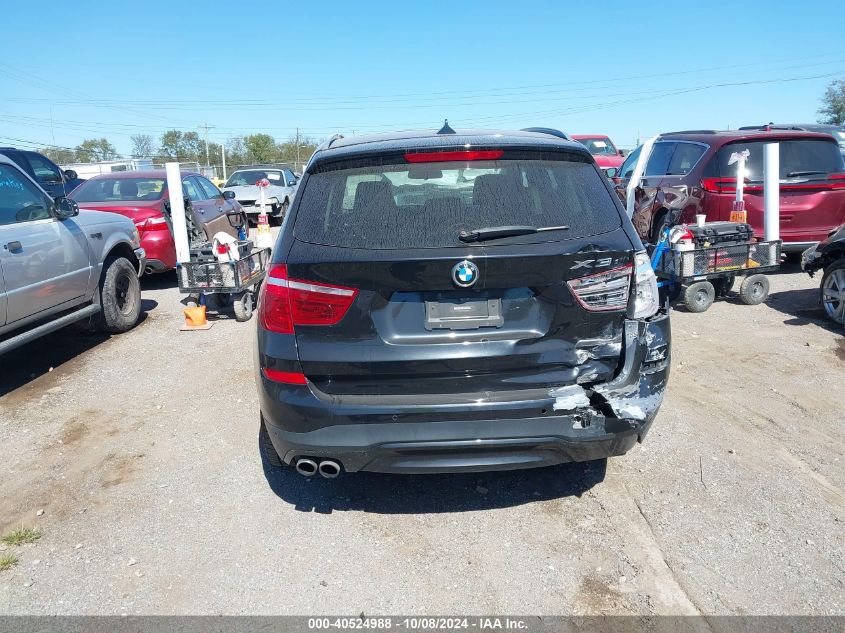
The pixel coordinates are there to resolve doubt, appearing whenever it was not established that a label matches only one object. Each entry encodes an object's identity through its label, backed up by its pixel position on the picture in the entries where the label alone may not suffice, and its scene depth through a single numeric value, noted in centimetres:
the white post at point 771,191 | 761
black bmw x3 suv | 288
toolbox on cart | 716
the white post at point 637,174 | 859
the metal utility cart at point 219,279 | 734
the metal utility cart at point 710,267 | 708
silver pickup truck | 542
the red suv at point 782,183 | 814
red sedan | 902
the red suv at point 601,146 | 1969
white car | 1739
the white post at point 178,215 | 793
